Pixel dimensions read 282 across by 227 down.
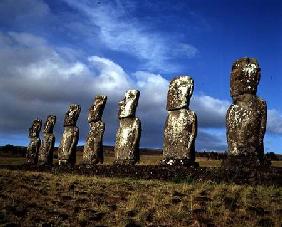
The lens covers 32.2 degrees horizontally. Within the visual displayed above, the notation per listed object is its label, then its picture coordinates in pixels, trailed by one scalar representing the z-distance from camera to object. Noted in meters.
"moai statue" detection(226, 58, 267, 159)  16.91
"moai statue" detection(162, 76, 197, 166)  19.64
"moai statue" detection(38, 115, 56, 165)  31.73
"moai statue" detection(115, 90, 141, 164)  22.92
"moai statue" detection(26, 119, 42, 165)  34.16
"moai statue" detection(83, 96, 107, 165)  26.67
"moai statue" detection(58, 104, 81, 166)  29.08
